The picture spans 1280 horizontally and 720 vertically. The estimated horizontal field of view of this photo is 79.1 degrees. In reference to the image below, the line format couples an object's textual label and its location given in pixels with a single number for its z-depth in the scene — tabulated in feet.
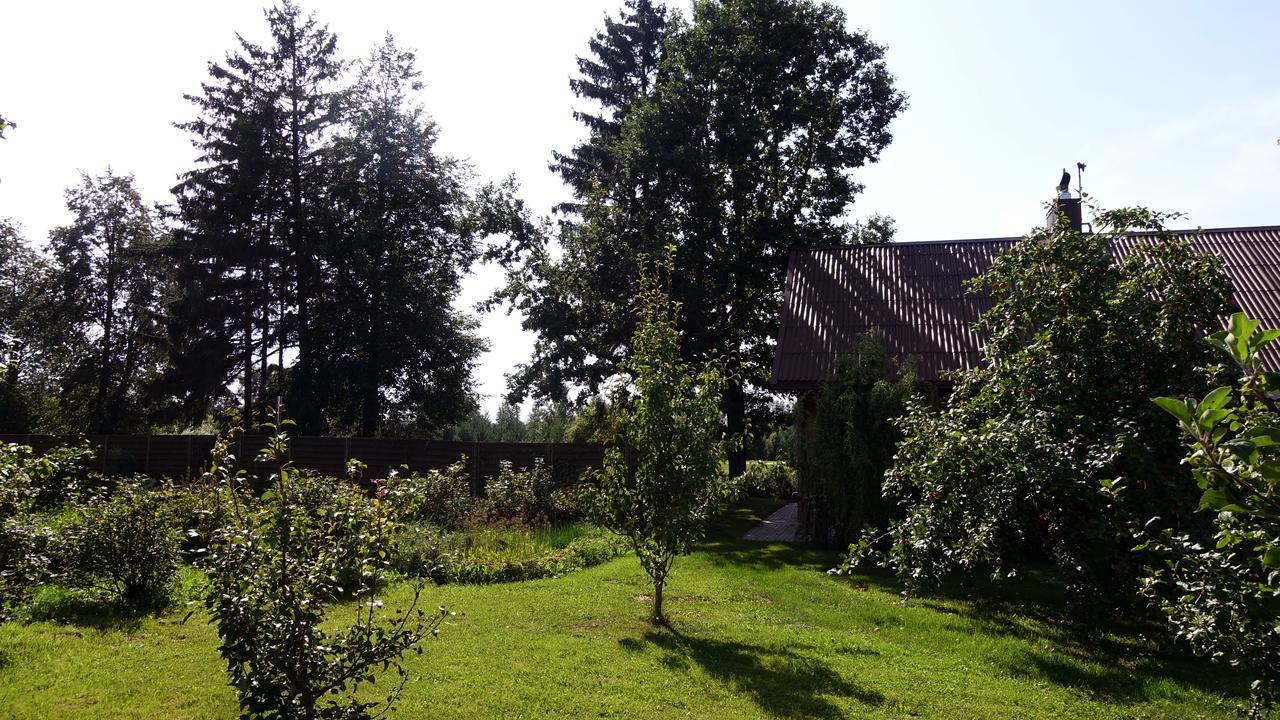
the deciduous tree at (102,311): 105.81
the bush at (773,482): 78.54
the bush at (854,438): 40.78
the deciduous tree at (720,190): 73.05
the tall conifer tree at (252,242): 93.40
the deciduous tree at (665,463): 28.89
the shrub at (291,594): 13.87
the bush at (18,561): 21.06
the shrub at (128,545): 29.40
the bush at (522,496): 50.90
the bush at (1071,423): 20.35
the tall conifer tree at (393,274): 92.84
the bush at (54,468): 21.44
